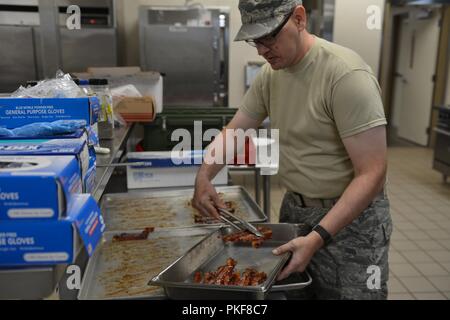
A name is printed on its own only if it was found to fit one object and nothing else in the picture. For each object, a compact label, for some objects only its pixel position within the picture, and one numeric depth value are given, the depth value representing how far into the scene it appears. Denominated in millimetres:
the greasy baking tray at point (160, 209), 1733
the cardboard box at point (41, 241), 629
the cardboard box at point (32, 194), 623
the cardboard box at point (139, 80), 2590
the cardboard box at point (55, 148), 807
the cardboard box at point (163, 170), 2100
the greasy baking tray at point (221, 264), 1020
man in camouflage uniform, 1215
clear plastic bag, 1237
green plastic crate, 2719
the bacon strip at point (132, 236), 1550
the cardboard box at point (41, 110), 1099
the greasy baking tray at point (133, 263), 1191
